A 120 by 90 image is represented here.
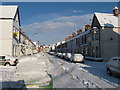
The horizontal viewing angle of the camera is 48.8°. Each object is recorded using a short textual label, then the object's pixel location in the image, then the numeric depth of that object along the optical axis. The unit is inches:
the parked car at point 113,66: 368.6
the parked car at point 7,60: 673.0
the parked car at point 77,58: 882.3
